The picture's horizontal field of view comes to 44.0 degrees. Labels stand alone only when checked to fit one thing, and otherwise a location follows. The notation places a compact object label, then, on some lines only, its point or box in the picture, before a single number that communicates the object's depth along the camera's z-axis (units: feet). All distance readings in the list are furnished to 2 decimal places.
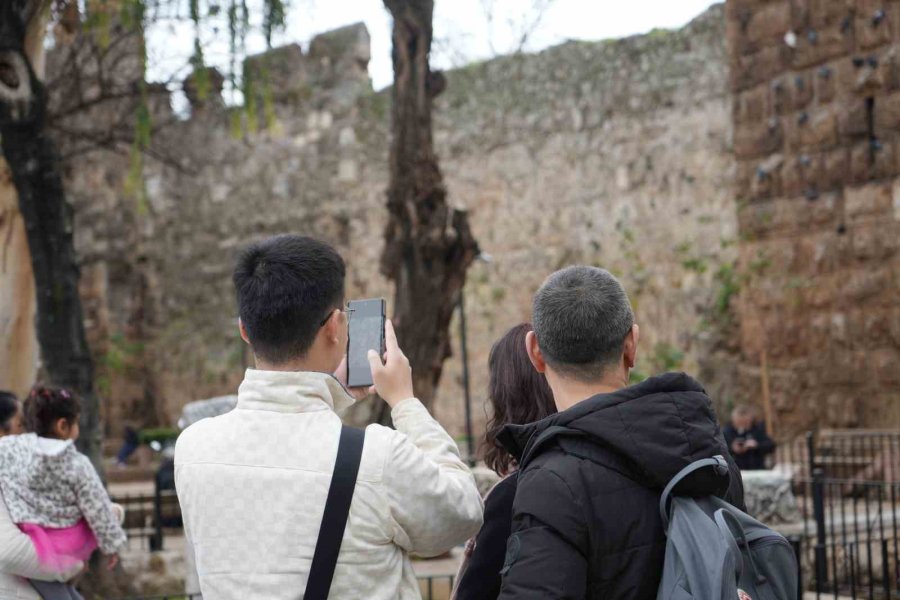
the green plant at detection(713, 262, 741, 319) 41.60
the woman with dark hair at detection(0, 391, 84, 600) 11.79
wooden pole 39.73
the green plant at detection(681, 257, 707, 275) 42.88
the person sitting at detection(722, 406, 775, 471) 31.58
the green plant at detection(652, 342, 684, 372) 42.75
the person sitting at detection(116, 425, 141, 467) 55.42
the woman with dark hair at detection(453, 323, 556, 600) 8.13
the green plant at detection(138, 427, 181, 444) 56.85
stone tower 36.50
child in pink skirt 12.17
